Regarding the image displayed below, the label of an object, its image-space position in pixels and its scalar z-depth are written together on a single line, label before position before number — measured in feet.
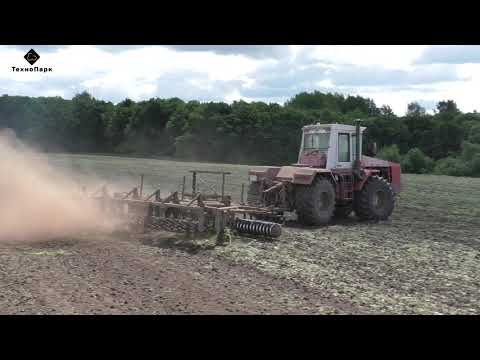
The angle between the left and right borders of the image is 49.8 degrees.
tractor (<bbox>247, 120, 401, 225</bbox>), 41.65
